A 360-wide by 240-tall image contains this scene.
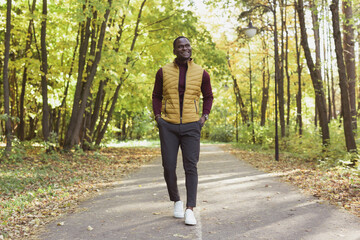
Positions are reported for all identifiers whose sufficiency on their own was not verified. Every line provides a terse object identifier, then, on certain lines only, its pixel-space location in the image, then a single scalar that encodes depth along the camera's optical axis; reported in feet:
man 15.43
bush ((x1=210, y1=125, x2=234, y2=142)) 141.20
